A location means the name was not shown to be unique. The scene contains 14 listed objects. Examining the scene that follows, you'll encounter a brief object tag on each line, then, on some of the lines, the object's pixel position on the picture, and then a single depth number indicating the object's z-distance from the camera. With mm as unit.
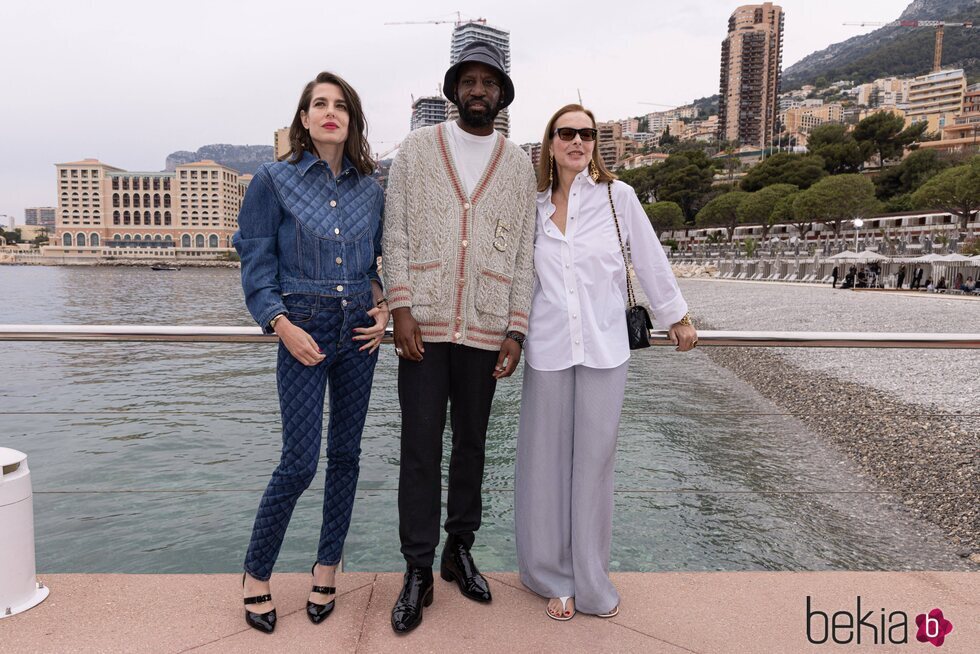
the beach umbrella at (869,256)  33394
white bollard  1907
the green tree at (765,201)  60531
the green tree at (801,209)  51375
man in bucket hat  1903
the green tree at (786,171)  63875
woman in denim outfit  1817
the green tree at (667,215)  74312
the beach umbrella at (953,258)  29594
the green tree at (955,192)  39688
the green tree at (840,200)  49781
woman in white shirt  1963
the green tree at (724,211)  66875
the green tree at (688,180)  79125
